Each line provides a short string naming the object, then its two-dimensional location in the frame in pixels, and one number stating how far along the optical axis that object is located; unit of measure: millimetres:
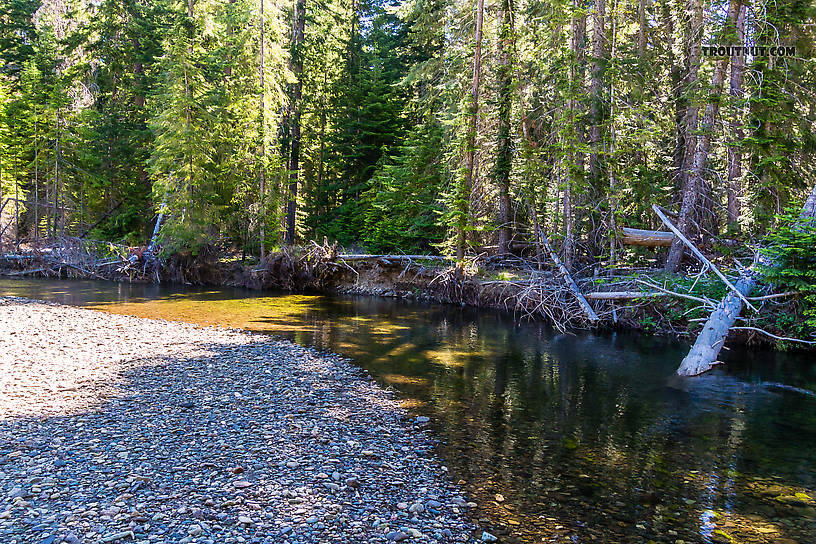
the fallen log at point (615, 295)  14398
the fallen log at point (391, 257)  22328
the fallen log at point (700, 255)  11592
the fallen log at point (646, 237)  17047
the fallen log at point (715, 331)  11289
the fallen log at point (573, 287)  16000
